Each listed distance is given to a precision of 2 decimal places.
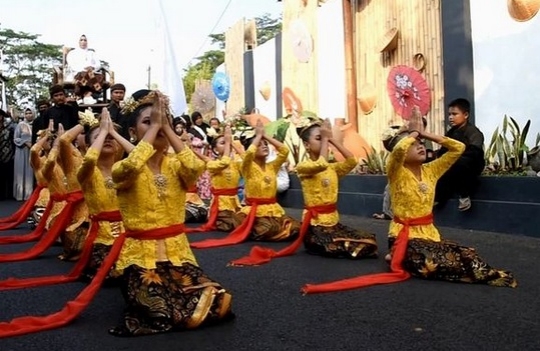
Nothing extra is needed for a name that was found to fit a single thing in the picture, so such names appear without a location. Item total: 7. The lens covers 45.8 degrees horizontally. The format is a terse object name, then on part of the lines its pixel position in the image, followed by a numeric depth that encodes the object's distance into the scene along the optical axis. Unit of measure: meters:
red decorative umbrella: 7.72
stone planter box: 5.91
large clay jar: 9.47
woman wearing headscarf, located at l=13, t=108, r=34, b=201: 11.24
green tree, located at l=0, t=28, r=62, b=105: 32.62
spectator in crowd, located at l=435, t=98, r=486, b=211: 6.37
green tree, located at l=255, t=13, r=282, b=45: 33.78
